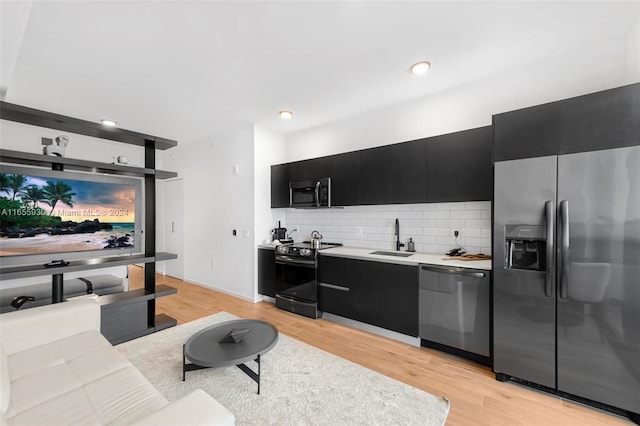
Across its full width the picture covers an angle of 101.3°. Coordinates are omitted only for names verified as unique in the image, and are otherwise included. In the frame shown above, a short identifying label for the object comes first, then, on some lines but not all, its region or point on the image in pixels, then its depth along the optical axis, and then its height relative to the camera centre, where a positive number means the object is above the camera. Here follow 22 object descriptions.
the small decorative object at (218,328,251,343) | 2.12 -1.02
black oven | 3.47 -0.98
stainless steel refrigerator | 1.75 -0.46
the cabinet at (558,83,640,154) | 1.75 +0.65
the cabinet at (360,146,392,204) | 3.21 +0.47
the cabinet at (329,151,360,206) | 3.46 +0.45
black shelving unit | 2.33 -0.50
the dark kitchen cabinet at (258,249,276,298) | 3.98 -0.93
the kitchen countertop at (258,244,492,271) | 2.45 -0.50
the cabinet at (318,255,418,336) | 2.75 -0.92
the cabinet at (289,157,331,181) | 3.75 +0.65
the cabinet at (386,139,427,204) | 2.96 +0.47
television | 2.33 -0.03
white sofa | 1.06 -0.93
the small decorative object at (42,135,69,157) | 2.55 +0.66
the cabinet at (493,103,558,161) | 2.02 +0.64
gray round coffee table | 1.89 -1.05
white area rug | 1.76 -1.37
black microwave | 3.69 +0.28
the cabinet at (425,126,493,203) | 2.55 +0.47
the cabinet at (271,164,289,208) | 4.18 +0.43
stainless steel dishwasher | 2.34 -0.93
